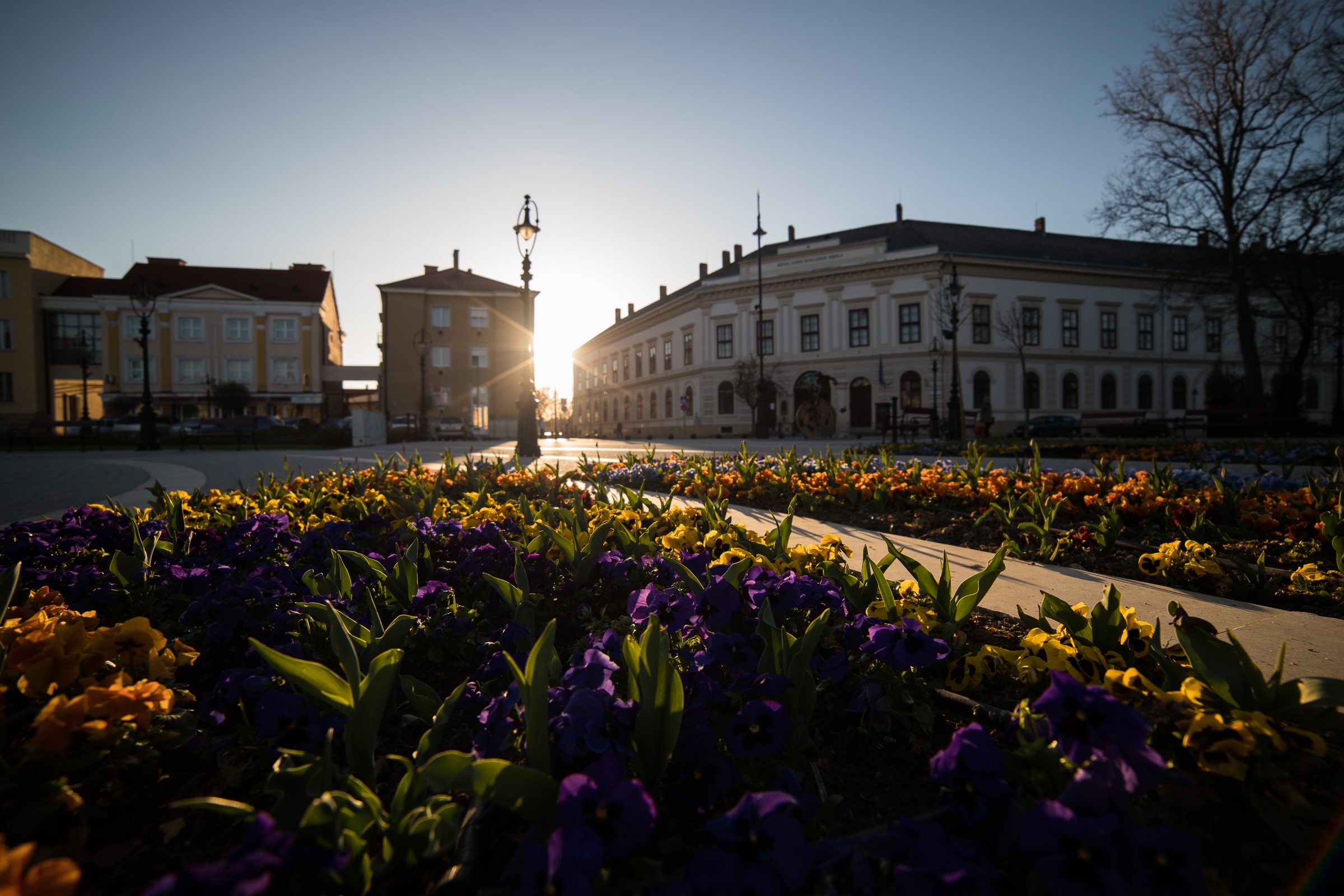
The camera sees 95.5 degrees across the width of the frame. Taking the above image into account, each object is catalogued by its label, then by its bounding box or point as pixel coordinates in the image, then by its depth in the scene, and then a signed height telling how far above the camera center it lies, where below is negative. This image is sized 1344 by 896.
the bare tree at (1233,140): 18.02 +9.21
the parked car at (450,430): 30.38 +0.30
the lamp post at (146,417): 17.30 +0.63
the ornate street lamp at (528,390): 13.62 +1.09
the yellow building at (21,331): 38.62 +6.98
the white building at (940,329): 34.72 +6.23
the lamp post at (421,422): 27.09 +0.68
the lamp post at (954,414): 19.48 +0.56
